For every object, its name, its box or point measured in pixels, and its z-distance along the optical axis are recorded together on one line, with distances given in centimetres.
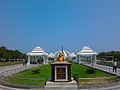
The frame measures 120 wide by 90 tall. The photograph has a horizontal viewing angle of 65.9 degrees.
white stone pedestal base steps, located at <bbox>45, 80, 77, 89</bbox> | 645
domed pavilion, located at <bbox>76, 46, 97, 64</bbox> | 2177
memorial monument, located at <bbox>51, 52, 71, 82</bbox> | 682
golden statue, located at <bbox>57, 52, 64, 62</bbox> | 707
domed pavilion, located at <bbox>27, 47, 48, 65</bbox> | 2178
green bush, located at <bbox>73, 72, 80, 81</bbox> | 742
